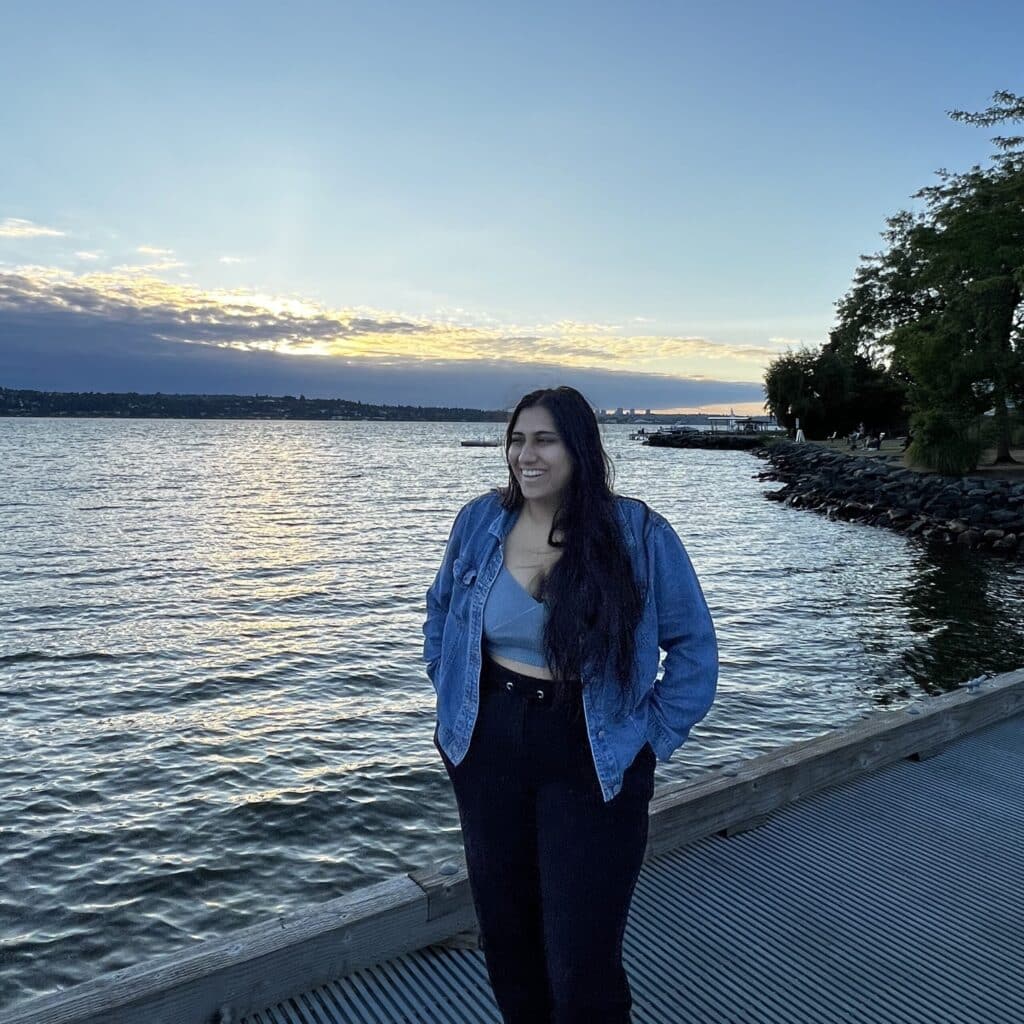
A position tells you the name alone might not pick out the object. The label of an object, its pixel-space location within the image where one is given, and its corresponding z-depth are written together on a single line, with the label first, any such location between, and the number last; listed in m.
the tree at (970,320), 30.05
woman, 2.18
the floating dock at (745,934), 2.89
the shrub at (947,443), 31.41
